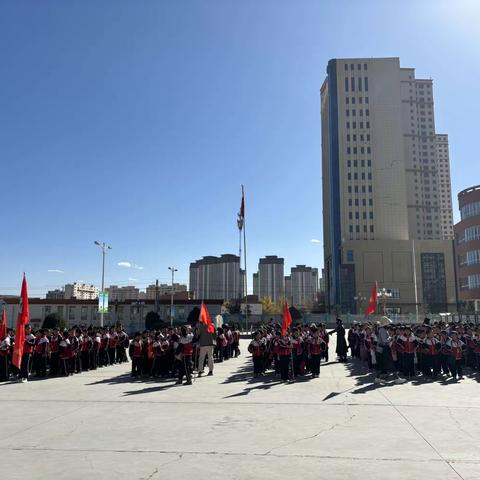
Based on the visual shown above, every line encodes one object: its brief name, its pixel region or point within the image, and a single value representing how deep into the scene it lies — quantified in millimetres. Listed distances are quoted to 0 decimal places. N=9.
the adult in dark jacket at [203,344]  15227
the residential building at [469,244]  57422
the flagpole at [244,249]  35566
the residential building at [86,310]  74562
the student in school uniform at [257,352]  15125
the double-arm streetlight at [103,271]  45844
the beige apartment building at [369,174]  95438
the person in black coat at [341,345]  19681
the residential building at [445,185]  165500
